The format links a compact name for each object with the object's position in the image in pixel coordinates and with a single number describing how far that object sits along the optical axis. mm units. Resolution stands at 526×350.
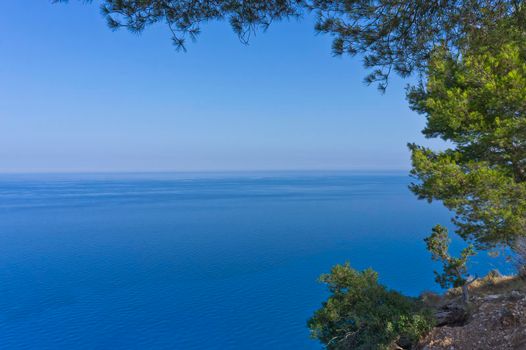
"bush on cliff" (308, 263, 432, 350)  10531
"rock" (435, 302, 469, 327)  11828
